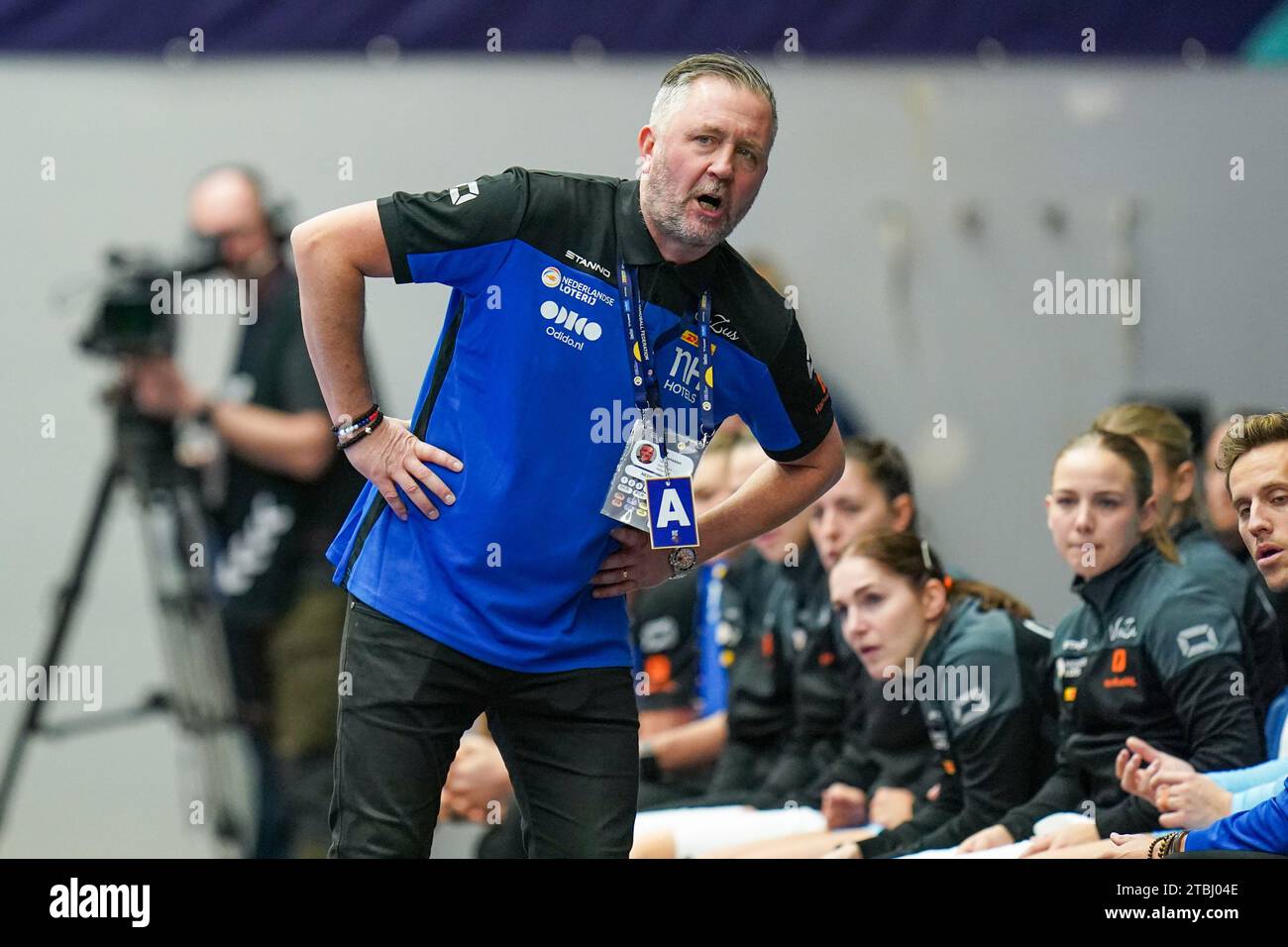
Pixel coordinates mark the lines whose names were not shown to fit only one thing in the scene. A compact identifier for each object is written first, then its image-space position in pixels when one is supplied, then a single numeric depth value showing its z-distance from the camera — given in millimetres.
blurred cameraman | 8469
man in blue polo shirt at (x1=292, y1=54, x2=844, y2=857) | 4352
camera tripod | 8484
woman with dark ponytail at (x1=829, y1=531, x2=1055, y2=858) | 6852
